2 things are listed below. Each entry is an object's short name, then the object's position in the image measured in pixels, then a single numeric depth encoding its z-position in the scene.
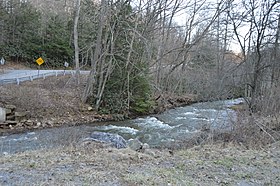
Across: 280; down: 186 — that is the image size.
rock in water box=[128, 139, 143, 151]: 8.52
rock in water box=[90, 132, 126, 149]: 9.35
